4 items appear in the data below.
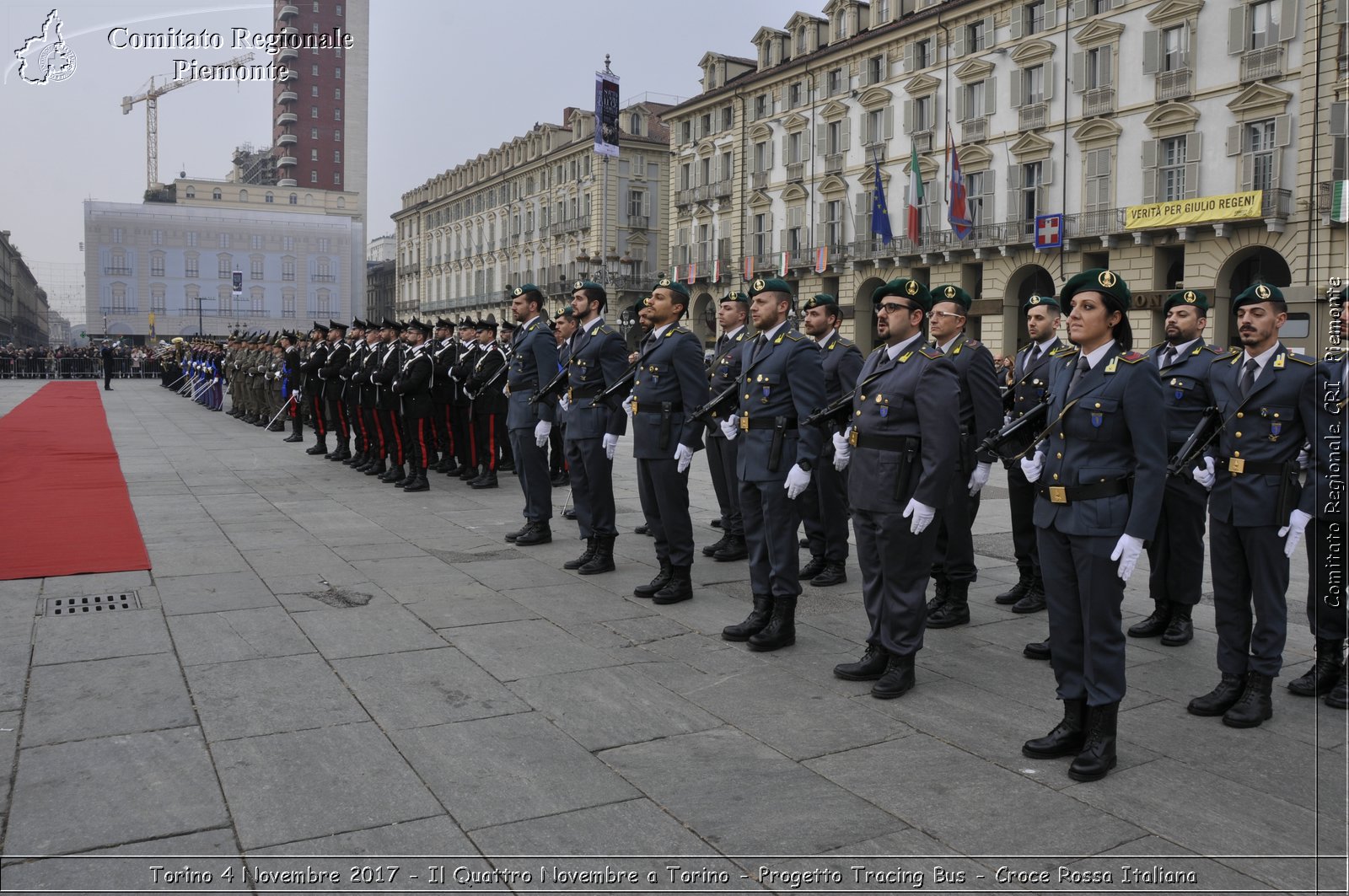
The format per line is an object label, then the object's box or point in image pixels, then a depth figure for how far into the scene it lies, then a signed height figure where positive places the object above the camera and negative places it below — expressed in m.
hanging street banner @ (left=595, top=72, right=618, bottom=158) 34.84 +8.63
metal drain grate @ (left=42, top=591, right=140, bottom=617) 6.40 -1.38
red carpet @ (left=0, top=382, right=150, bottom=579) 7.88 -1.26
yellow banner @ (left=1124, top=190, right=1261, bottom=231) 28.61 +4.73
